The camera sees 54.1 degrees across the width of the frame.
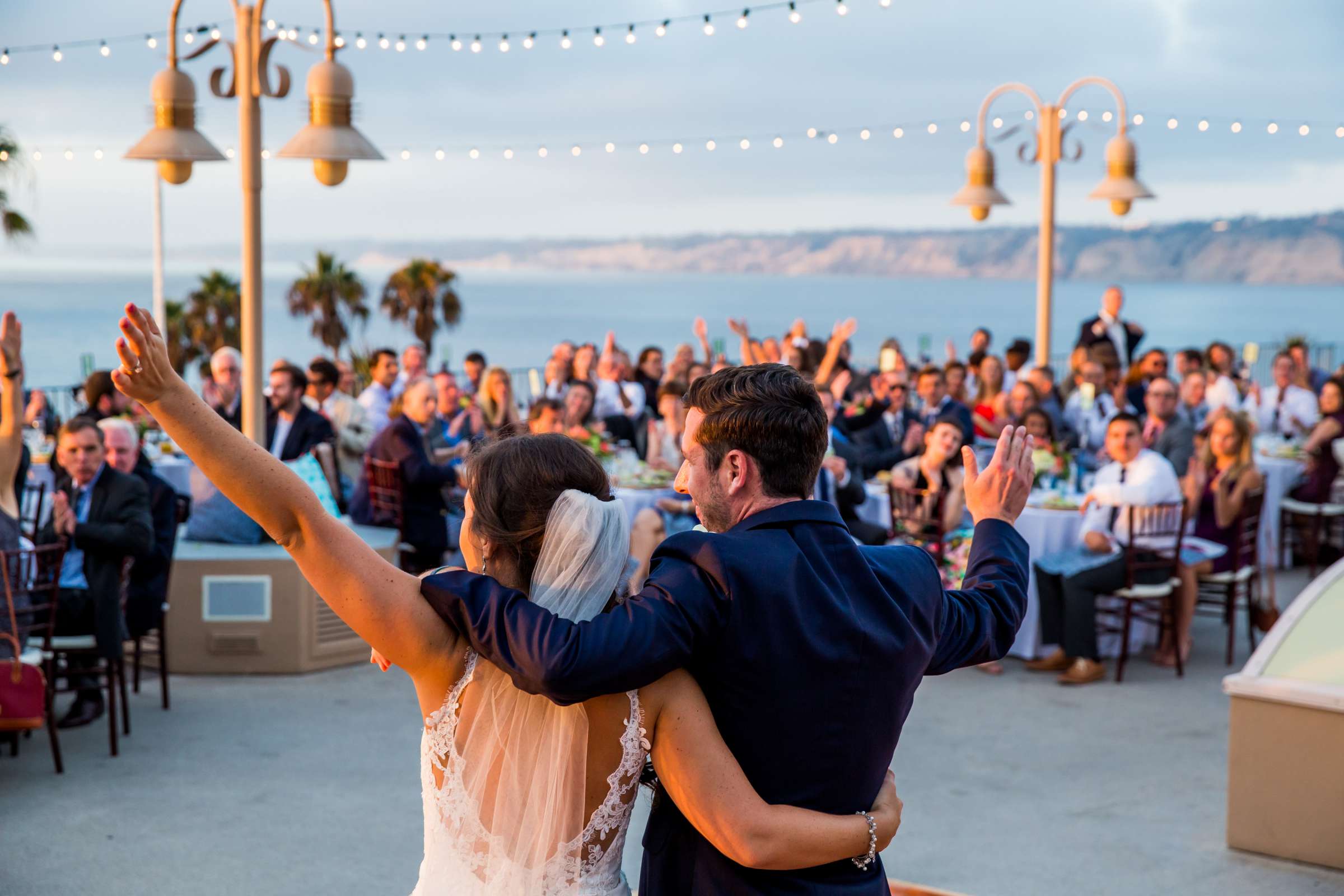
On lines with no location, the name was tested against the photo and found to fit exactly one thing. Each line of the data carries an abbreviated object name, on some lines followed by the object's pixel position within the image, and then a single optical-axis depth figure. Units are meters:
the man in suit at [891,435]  8.76
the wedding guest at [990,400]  9.26
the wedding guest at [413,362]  10.27
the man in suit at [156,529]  5.47
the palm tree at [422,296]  27.33
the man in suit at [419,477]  7.10
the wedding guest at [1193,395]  9.79
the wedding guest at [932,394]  9.02
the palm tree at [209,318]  26.95
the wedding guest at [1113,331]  11.91
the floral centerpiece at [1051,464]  7.35
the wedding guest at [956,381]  10.51
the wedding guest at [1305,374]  12.22
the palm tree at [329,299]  27.25
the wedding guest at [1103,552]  6.39
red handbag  4.37
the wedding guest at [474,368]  10.98
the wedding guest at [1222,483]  6.99
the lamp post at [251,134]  5.70
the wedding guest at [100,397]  7.61
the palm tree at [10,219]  20.26
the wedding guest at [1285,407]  10.21
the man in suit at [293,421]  7.25
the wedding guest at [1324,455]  8.61
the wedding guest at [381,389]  9.48
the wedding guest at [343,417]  8.52
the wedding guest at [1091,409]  9.71
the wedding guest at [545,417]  6.71
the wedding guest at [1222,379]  10.34
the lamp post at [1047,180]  9.73
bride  1.63
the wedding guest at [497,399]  8.90
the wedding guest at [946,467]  6.56
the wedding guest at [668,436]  7.77
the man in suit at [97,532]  5.12
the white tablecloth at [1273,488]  8.77
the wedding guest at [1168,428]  7.51
